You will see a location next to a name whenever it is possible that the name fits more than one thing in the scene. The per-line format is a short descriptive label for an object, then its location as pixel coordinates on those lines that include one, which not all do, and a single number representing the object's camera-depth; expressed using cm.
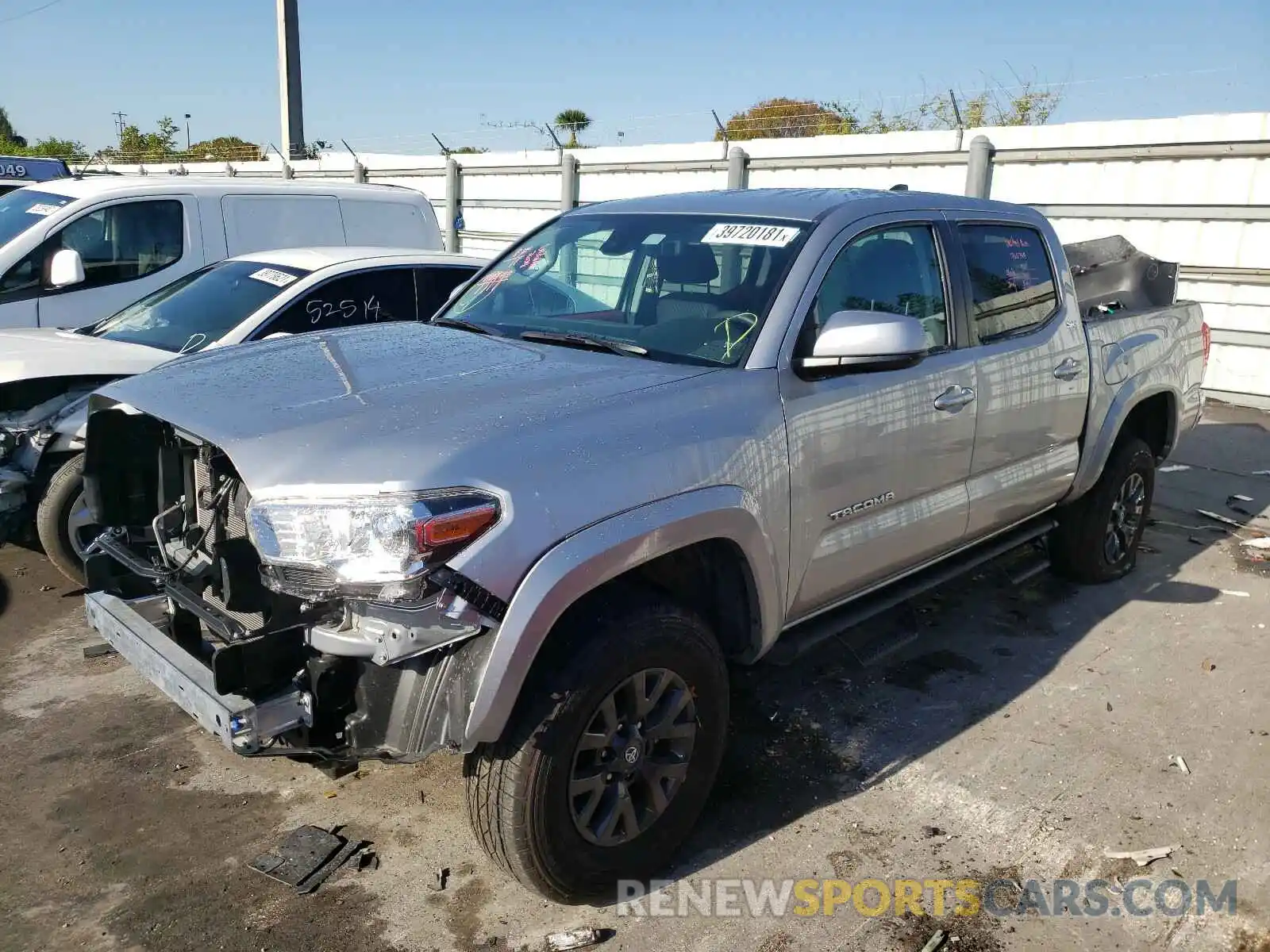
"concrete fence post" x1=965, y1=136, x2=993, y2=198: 1073
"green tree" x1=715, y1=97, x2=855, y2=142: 1396
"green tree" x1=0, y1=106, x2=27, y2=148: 4164
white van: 683
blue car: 1088
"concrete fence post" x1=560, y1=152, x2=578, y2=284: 1465
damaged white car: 474
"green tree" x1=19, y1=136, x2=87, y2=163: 3381
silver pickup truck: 235
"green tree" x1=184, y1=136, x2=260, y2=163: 2789
